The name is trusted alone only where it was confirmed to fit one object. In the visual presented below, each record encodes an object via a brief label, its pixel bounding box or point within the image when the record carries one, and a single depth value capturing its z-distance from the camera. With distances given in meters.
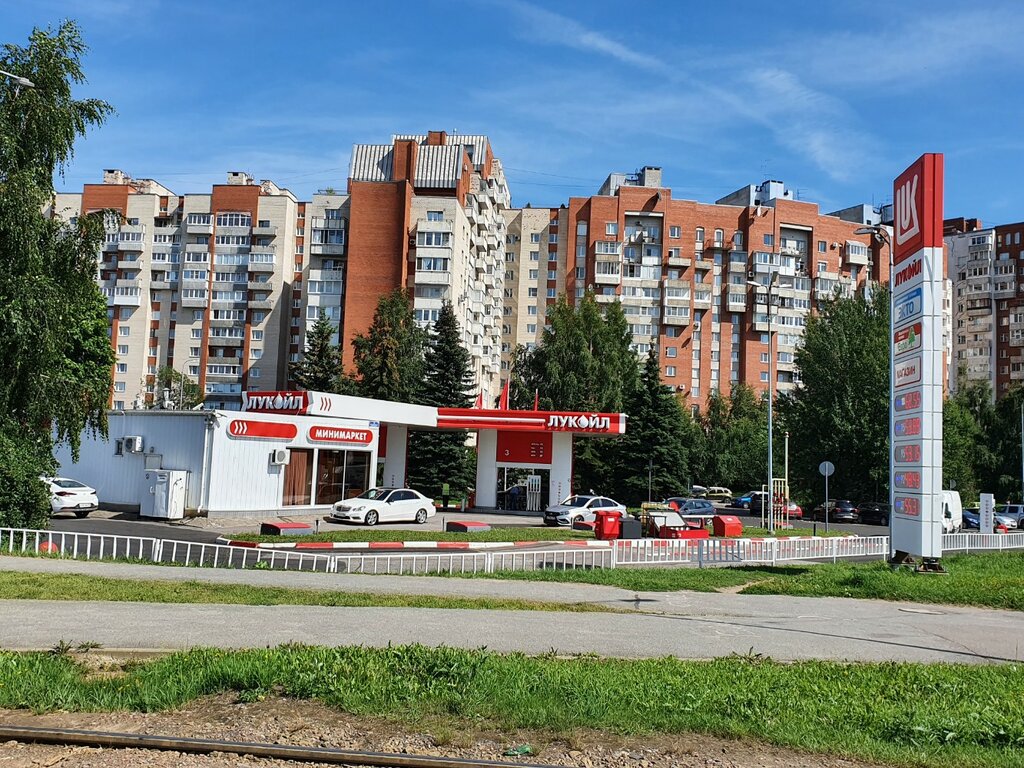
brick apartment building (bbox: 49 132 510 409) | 82.19
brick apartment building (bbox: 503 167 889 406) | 95.69
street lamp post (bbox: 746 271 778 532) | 35.84
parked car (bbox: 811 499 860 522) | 51.00
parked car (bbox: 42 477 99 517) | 29.72
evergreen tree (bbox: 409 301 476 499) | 54.34
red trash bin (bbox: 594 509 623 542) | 27.72
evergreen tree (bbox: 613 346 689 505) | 55.22
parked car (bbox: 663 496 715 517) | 41.88
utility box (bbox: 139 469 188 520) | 30.44
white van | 43.03
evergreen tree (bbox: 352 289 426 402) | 62.91
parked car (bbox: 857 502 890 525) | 50.97
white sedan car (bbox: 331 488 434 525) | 32.69
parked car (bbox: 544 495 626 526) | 35.84
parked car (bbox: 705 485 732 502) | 81.81
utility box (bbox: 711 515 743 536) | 30.66
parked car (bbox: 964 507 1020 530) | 44.78
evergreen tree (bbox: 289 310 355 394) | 65.62
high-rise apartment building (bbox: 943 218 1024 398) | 111.25
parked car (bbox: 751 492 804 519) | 54.34
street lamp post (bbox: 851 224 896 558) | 21.67
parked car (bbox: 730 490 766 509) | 68.11
